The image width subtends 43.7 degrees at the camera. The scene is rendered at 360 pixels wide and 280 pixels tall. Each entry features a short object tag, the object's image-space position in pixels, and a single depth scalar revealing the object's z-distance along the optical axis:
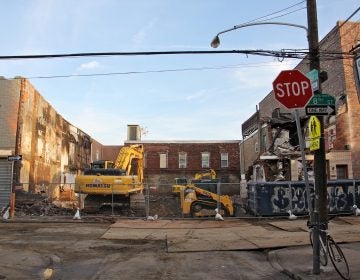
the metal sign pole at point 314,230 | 8.68
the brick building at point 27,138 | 27.69
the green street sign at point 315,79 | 10.18
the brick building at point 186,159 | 55.44
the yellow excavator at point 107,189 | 25.14
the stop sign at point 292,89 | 8.94
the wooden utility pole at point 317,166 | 8.87
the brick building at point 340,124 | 28.09
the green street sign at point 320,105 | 9.73
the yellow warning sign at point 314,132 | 9.66
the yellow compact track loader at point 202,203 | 23.52
